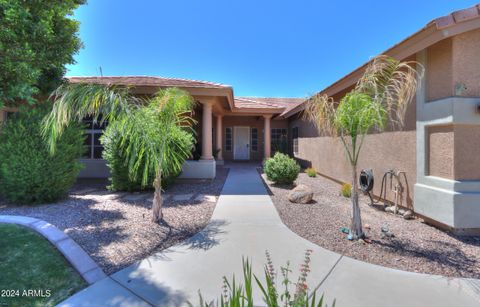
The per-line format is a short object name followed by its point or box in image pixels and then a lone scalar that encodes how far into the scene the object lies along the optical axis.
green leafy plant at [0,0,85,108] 4.78
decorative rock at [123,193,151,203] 6.38
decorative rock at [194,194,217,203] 6.38
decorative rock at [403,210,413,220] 4.96
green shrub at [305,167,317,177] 10.43
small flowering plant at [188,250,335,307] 1.48
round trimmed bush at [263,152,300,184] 7.97
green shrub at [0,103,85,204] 5.48
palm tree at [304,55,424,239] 3.53
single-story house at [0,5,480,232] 3.96
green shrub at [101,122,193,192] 6.69
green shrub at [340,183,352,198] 6.80
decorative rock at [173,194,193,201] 6.50
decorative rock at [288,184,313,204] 6.09
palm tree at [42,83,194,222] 3.82
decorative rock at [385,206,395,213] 5.39
